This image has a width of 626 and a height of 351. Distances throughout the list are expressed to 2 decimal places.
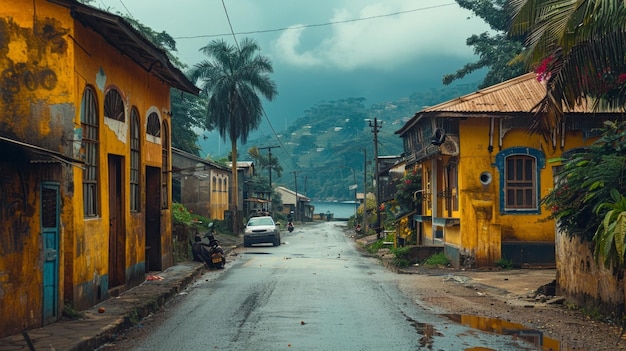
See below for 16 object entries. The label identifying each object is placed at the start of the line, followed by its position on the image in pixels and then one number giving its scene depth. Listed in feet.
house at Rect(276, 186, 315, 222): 352.08
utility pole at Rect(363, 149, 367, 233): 192.77
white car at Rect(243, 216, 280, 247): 126.72
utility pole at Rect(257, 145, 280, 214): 276.62
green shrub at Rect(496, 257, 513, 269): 71.56
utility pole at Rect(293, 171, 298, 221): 347.44
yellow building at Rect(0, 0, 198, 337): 33.27
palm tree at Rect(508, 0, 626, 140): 34.42
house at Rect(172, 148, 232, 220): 173.06
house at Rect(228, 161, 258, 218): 239.09
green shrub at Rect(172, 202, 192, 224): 105.19
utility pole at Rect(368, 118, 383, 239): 151.23
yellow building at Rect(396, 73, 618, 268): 72.28
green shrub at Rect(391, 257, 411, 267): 79.41
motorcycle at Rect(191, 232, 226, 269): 78.59
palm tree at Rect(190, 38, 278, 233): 159.74
